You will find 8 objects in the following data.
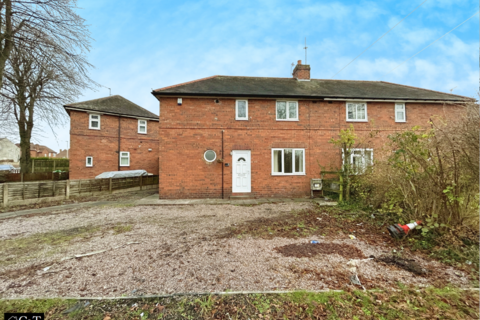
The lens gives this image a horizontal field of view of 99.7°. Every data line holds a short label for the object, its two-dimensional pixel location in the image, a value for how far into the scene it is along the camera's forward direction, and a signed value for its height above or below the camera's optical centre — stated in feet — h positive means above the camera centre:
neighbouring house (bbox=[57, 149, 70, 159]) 200.73 +13.67
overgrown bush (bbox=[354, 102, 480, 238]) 12.03 -0.63
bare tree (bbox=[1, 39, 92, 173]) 28.19 +15.55
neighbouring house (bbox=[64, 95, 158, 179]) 52.85 +8.07
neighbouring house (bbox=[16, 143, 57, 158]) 151.28 +13.13
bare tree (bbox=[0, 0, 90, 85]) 25.84 +18.56
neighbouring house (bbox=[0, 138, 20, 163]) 144.01 +11.66
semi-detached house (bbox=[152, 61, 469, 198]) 33.40 +5.81
